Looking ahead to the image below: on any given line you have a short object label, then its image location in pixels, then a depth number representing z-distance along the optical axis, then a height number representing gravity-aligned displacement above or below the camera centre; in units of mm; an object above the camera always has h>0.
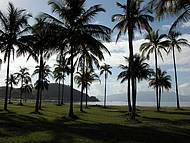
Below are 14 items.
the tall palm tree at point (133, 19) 15834 +7126
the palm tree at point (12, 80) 47840 +2085
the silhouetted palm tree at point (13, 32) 19417 +7009
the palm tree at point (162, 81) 34492 +1462
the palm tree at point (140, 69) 26821 +3257
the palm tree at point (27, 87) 45167 -30
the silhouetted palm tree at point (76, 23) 16413 +6861
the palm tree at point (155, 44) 27683 +7770
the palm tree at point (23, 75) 44028 +3308
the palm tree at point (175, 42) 30948 +9135
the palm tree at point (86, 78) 32292 +1937
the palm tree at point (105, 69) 43502 +5105
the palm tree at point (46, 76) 36526 +2658
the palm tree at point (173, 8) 11849 +6184
